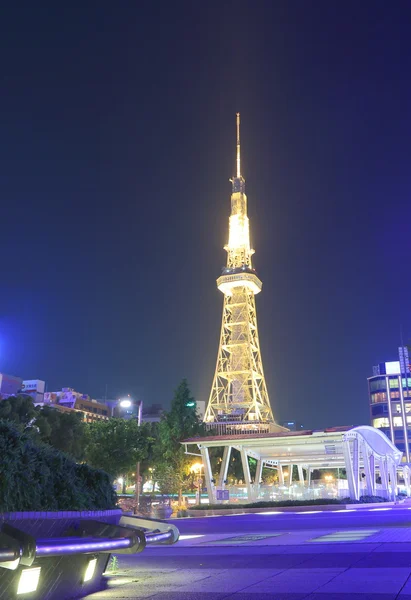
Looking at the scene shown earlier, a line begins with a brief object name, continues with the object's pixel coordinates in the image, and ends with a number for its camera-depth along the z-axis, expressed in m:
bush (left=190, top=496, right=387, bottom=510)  33.78
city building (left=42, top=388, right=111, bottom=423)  130.25
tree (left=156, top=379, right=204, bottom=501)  49.00
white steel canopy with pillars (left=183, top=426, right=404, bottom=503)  35.84
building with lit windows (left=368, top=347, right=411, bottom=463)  125.19
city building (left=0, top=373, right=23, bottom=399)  108.87
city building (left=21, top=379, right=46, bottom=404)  130.88
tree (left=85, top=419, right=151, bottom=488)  40.19
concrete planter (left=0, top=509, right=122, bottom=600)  5.60
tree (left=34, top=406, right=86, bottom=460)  44.75
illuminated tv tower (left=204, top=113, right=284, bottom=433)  102.50
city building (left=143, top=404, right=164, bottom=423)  155.62
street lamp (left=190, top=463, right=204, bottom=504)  53.91
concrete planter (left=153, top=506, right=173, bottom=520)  31.44
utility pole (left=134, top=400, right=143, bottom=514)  34.12
